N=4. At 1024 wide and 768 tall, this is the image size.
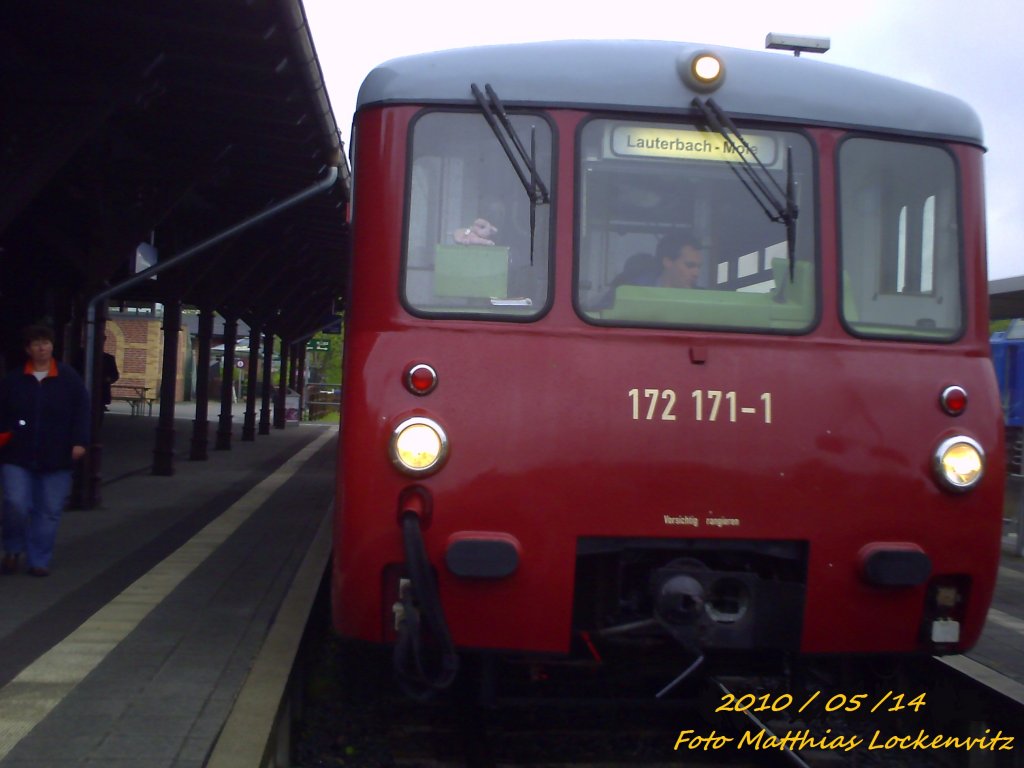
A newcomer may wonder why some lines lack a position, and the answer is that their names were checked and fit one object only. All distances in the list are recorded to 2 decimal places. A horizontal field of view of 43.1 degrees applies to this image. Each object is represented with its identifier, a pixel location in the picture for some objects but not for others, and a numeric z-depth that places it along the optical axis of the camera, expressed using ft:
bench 120.00
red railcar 15.11
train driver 15.90
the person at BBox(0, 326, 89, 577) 25.46
